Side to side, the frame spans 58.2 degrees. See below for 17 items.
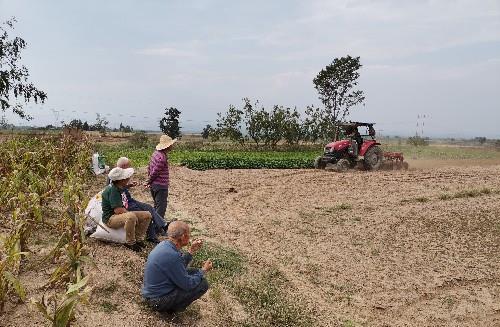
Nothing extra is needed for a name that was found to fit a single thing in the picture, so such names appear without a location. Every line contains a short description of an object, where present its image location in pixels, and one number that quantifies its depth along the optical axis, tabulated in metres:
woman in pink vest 7.22
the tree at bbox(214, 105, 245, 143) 31.28
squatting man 4.38
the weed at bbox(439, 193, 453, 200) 11.62
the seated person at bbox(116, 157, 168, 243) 6.61
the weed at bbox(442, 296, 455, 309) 5.93
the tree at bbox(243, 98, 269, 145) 30.77
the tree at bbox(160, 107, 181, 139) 36.66
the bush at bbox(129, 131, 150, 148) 30.34
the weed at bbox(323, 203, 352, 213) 10.40
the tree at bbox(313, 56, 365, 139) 33.38
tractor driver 16.39
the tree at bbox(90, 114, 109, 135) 45.34
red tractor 16.45
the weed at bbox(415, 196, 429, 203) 11.41
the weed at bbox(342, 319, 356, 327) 5.25
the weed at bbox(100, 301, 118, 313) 4.42
